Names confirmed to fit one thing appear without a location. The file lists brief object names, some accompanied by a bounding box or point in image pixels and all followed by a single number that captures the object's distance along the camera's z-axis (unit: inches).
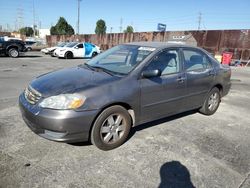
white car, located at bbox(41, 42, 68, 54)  666.2
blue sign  642.7
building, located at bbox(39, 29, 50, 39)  3006.7
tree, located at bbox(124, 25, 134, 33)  2597.6
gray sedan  93.7
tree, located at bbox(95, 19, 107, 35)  2153.8
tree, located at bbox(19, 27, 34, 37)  2649.5
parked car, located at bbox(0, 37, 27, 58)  517.8
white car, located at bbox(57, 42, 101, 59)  576.9
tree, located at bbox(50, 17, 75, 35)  2009.7
